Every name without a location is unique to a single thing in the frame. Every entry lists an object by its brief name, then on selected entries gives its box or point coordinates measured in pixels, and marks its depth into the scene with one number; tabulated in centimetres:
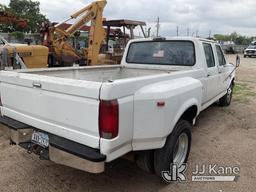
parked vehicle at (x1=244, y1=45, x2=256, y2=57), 2554
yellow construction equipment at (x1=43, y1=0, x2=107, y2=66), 811
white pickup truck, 191
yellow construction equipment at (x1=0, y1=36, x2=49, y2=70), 634
